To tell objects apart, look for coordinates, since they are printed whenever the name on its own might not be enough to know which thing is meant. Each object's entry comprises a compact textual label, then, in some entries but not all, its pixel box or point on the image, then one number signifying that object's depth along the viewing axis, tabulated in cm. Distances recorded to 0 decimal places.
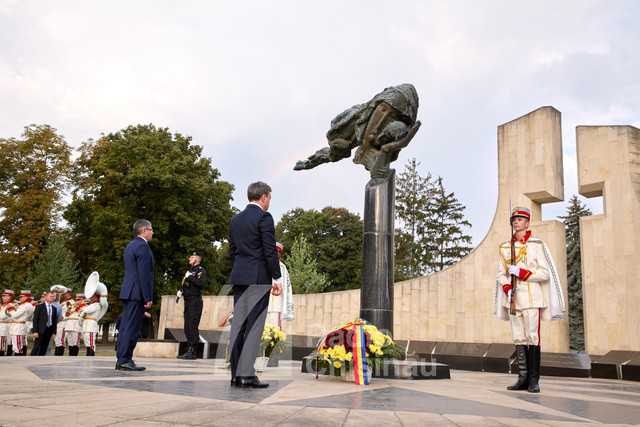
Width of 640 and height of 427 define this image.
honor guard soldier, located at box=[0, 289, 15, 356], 1597
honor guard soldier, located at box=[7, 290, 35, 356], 1567
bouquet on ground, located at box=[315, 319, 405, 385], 573
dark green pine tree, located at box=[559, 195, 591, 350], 2688
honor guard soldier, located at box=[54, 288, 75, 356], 1577
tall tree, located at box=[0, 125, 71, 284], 2859
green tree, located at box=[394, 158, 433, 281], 4281
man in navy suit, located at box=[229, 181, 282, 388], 473
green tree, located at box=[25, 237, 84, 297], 2553
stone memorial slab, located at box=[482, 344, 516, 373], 1172
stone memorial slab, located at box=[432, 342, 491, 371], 1233
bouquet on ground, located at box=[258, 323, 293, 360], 712
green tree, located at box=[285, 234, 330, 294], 3594
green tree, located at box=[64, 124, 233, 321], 2789
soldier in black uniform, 1150
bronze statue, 854
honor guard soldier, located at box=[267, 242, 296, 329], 853
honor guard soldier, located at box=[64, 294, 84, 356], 1562
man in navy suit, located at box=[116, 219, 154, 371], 654
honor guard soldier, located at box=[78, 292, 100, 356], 1520
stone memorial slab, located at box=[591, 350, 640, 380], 996
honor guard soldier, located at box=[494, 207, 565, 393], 601
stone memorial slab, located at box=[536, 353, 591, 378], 1047
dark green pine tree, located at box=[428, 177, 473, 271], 4338
